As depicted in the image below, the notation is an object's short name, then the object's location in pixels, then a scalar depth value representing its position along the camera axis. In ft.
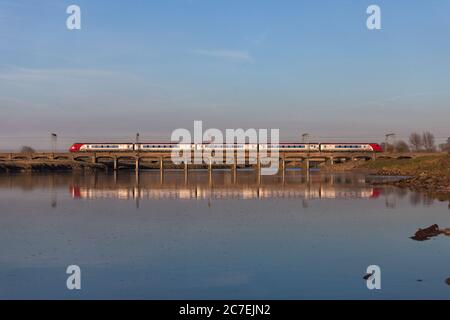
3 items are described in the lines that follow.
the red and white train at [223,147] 374.22
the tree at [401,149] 593.75
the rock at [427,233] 81.22
